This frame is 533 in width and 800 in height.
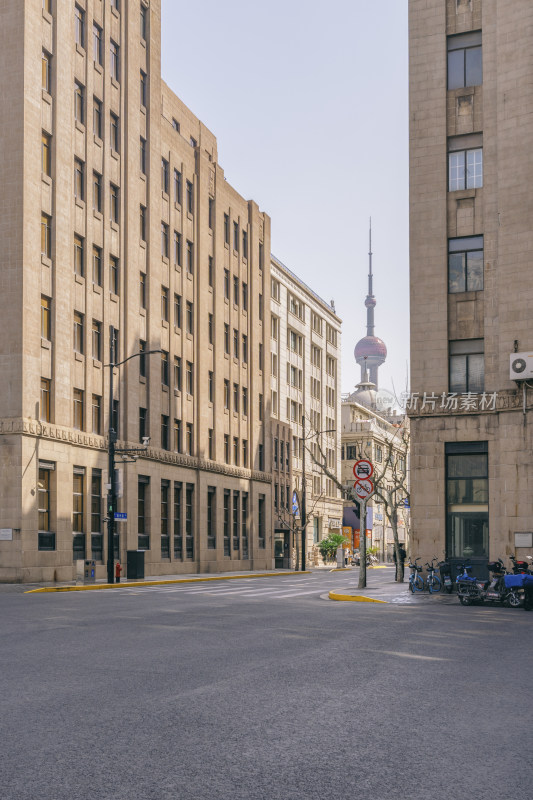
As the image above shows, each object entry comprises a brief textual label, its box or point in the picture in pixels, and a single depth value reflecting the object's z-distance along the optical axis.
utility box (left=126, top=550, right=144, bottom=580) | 41.03
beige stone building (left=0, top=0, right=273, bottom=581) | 38.47
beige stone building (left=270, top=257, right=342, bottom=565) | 86.72
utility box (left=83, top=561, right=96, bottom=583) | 36.56
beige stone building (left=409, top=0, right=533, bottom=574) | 29.83
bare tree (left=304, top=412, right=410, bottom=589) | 28.19
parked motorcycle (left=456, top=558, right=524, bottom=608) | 23.36
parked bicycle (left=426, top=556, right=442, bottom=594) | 27.88
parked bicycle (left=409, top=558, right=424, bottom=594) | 27.69
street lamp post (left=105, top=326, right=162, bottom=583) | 36.13
